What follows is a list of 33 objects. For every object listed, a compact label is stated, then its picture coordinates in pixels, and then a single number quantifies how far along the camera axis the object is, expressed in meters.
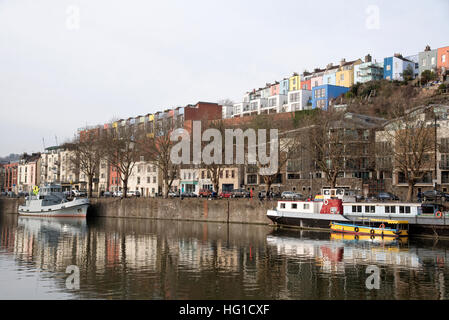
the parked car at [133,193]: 104.39
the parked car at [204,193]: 82.67
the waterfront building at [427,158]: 66.38
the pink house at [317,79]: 128.38
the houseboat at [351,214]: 50.38
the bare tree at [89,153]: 92.19
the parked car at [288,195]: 72.94
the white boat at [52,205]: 82.81
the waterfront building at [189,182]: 110.56
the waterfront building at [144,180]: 117.38
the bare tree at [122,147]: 86.62
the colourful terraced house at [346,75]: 122.56
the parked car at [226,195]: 80.75
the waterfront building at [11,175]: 170.00
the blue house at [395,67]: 120.31
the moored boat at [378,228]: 49.09
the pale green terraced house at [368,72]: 118.50
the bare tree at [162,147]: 78.38
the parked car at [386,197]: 67.67
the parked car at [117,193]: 100.44
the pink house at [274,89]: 143.07
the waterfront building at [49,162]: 145.62
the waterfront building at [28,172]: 156.40
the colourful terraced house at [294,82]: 135.12
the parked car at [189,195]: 84.66
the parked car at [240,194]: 80.98
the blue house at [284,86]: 139.31
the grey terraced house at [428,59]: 116.57
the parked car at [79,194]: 103.89
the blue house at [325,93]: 113.38
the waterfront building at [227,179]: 101.62
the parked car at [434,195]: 63.02
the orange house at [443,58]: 113.19
